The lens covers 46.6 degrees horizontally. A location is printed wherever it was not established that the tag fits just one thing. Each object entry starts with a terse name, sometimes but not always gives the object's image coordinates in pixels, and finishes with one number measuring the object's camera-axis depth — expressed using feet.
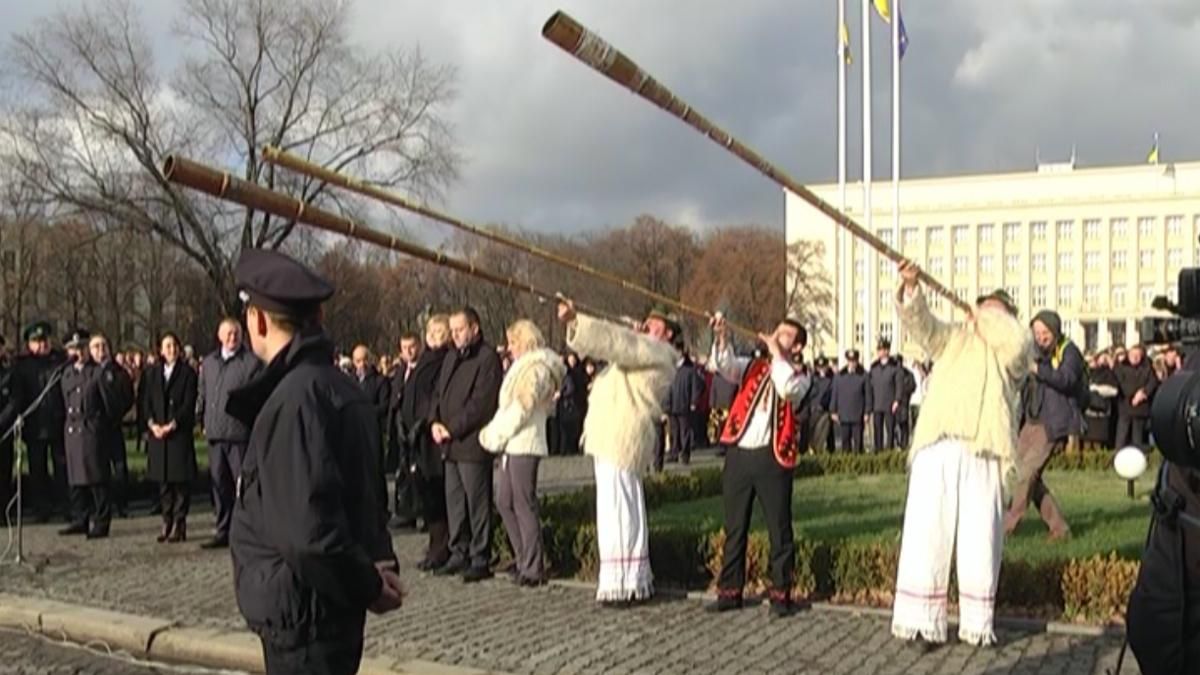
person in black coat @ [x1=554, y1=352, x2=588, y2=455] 82.89
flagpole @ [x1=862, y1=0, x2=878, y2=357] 118.52
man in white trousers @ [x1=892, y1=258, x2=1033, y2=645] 26.96
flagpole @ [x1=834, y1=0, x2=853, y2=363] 124.98
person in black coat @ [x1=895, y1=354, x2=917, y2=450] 86.48
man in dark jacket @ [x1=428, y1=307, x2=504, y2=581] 36.35
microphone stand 40.96
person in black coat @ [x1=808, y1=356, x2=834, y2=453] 87.25
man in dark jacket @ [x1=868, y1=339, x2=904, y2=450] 85.66
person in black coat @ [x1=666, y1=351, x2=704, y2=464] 81.41
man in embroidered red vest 30.63
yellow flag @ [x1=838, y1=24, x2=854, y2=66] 124.36
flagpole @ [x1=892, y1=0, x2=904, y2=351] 124.77
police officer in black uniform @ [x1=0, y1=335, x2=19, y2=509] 47.75
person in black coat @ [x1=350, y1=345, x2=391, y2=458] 56.24
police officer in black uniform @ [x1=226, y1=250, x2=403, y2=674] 13.98
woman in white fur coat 35.06
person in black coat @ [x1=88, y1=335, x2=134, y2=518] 45.70
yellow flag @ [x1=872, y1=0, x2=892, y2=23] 124.77
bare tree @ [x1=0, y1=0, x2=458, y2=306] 123.24
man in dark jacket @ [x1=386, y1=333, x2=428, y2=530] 39.83
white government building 304.09
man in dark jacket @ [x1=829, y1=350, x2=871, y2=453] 85.76
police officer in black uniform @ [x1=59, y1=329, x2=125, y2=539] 44.68
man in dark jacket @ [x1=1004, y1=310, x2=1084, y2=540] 39.68
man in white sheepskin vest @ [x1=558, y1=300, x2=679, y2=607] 32.30
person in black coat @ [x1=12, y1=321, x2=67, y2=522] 48.49
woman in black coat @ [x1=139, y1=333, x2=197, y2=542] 44.52
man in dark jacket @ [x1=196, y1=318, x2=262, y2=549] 41.83
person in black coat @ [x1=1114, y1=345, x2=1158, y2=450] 74.02
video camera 12.37
